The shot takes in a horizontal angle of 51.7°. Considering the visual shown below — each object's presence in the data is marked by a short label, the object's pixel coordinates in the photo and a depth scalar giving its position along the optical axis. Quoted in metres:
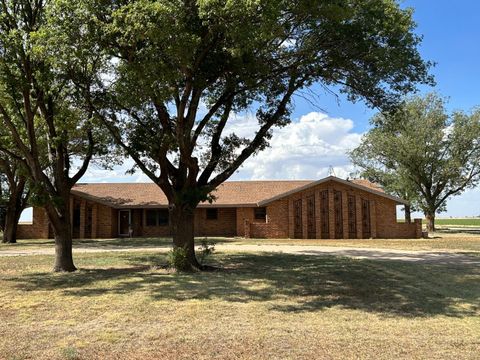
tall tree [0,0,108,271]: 12.59
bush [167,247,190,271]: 13.85
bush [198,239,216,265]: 14.33
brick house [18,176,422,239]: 32.28
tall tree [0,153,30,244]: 30.09
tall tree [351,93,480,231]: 37.75
